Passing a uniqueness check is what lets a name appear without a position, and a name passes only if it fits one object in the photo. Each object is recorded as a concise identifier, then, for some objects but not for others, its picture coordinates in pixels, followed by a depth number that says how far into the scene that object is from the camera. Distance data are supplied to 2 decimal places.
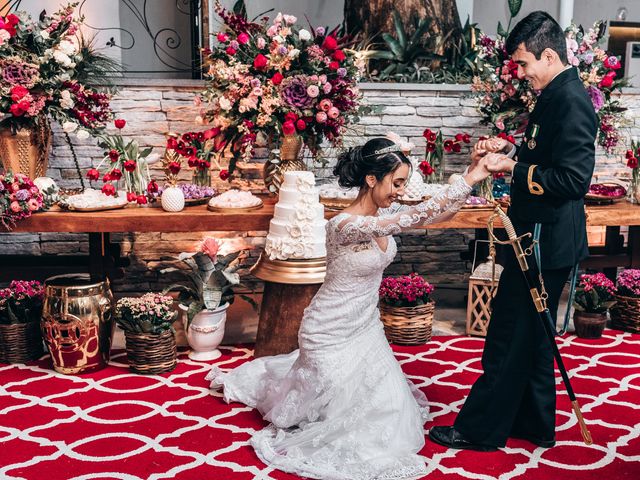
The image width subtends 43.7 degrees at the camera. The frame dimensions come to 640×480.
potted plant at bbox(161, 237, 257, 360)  5.02
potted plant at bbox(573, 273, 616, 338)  5.48
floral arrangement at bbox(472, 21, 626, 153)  5.39
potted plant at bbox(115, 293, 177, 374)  4.75
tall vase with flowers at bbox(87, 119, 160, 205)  5.14
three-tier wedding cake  4.71
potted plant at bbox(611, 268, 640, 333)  5.55
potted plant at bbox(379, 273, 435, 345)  5.30
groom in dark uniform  3.31
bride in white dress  3.52
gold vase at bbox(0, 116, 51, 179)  5.02
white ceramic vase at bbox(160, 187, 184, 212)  5.00
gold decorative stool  4.69
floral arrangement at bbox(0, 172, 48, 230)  4.73
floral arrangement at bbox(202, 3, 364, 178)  4.97
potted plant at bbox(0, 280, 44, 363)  4.91
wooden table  4.85
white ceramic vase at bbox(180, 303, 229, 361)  5.01
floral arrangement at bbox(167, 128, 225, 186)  5.26
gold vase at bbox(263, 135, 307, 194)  5.24
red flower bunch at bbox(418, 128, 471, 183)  5.55
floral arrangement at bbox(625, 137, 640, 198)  5.60
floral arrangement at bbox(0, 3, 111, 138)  4.80
